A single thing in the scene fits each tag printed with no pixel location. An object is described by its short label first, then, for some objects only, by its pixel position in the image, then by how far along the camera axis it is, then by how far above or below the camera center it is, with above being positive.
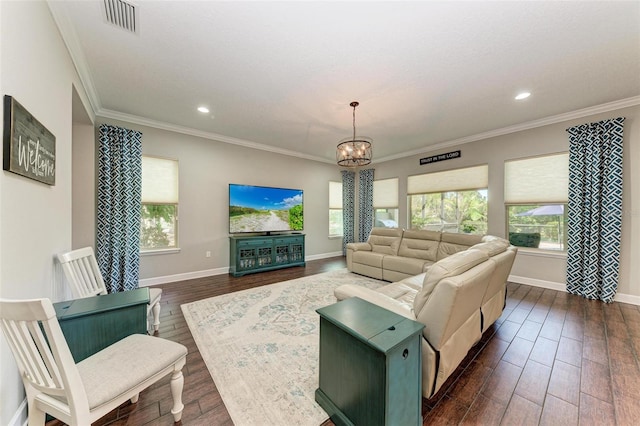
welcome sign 1.20 +0.42
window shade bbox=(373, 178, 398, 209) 6.12 +0.57
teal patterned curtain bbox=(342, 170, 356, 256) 6.73 +0.18
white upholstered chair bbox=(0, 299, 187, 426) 0.95 -0.82
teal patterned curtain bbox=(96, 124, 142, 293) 3.43 +0.12
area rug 1.52 -1.26
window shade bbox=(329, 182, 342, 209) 6.63 +0.56
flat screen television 4.82 +0.11
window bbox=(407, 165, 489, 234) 4.68 +0.31
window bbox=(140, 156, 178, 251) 3.97 +0.17
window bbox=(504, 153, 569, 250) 3.81 +0.24
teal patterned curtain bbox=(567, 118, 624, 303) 3.25 +0.07
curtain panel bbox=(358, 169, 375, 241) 6.53 +0.29
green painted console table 4.55 -0.82
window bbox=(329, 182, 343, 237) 6.64 +0.15
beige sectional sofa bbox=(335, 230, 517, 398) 1.41 -0.63
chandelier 3.24 +0.90
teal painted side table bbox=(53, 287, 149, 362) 1.45 -0.71
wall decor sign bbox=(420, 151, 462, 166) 4.91 +1.27
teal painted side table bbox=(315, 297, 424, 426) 1.15 -0.84
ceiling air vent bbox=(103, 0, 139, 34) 1.75 +1.59
